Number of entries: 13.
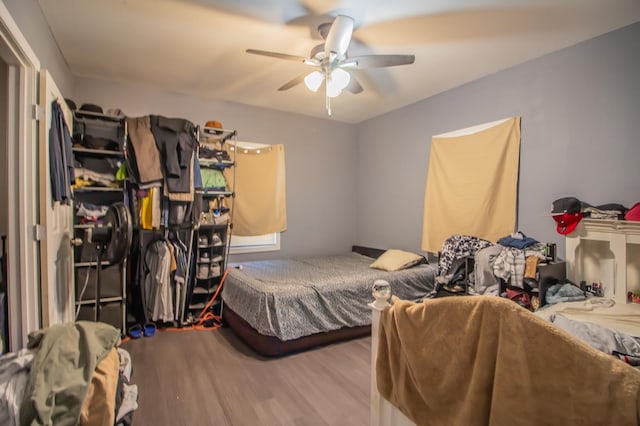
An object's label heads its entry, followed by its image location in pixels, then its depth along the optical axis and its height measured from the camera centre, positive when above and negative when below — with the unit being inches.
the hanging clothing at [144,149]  118.8 +23.0
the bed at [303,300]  105.1 -33.2
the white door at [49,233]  71.7 -6.0
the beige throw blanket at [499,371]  29.0 -17.1
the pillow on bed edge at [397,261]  137.6 -22.8
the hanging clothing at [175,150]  122.6 +23.6
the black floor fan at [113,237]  90.8 -8.3
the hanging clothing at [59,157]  77.5 +13.5
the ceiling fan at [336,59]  82.2 +42.5
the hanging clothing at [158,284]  124.1 -29.2
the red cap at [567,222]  93.0 -3.7
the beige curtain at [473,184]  117.1 +10.1
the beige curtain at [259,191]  155.4 +9.2
